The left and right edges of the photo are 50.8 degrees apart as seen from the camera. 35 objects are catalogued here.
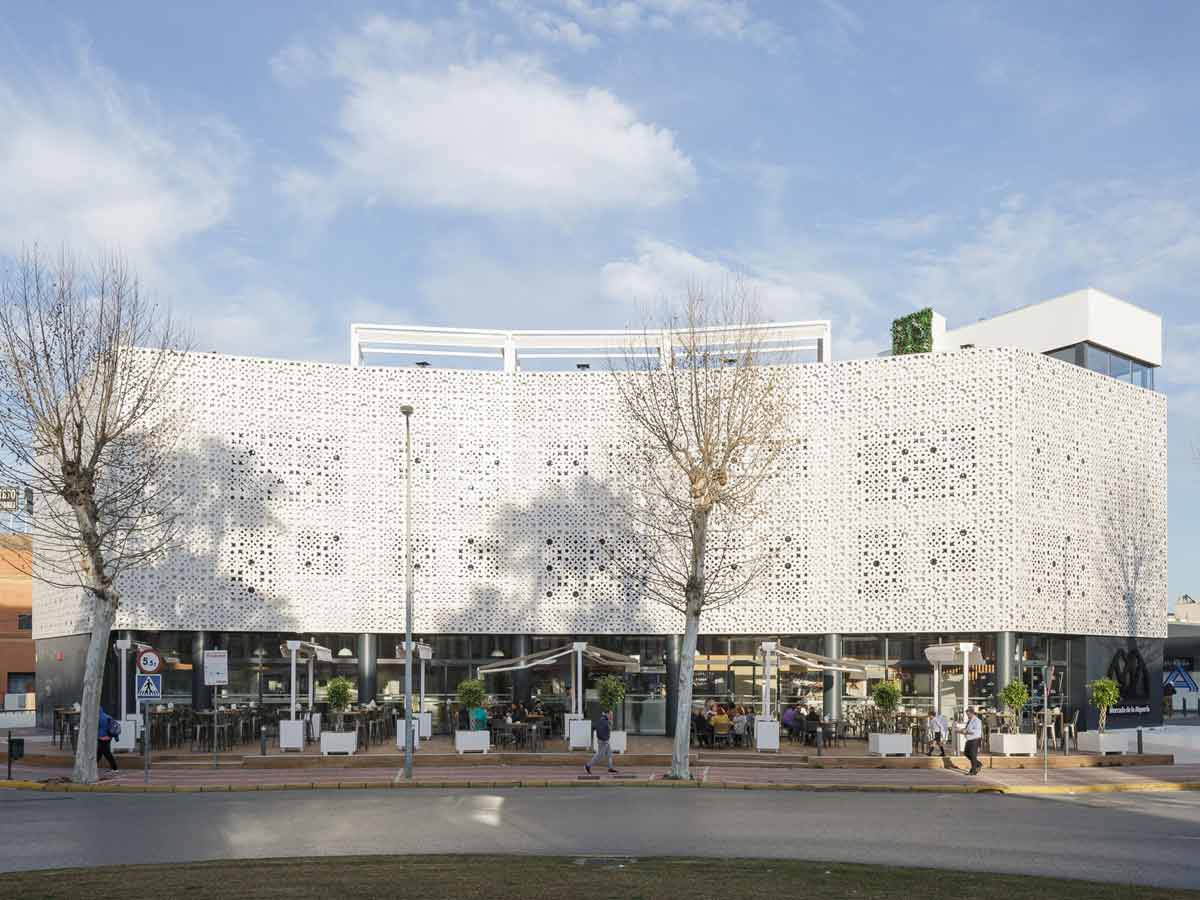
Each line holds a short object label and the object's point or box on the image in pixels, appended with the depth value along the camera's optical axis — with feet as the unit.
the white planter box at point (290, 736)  113.29
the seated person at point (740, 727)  119.59
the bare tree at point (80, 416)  93.81
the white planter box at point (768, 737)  112.27
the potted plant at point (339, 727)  108.68
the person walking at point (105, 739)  100.58
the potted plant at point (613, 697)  111.45
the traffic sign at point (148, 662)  93.66
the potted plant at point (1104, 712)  115.65
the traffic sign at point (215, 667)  97.91
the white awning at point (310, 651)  121.39
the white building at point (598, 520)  132.87
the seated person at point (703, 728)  118.83
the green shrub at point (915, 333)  153.69
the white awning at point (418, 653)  125.08
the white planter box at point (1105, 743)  115.85
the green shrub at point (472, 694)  113.70
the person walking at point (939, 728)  107.76
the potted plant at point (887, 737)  107.86
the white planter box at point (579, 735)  116.16
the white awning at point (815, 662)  120.60
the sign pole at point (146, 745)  92.32
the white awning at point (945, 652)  114.62
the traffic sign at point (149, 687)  92.68
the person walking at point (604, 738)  97.91
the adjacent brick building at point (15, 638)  239.30
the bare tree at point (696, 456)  100.89
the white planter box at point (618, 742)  112.68
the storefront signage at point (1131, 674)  145.89
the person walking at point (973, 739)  99.55
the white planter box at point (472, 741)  111.96
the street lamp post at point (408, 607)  99.87
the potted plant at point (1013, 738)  111.55
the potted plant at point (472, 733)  112.06
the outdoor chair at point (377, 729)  125.49
